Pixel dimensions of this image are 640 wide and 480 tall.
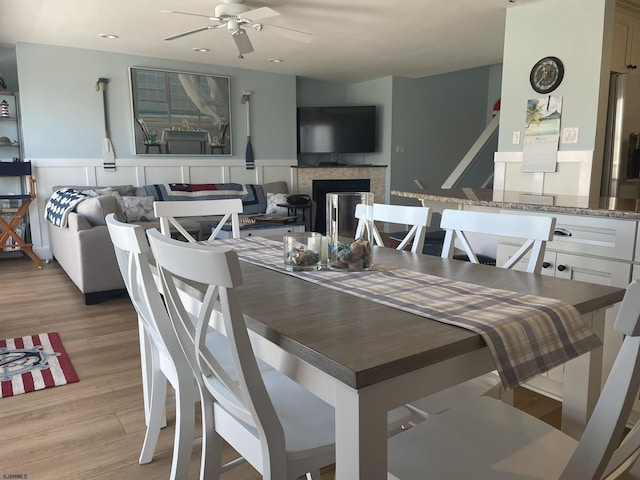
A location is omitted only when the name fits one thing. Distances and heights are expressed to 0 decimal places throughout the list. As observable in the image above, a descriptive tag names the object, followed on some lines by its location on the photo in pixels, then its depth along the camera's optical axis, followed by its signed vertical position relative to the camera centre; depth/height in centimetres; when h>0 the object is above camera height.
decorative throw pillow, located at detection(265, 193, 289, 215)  621 -47
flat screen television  725 +57
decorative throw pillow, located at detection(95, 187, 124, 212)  506 -27
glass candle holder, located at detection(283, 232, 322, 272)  152 -27
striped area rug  239 -106
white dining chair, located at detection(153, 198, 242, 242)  227 -21
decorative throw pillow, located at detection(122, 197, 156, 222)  467 -41
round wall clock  389 +76
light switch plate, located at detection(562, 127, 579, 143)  386 +26
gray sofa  370 -65
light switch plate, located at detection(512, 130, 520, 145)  428 +27
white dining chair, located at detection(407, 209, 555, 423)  137 -26
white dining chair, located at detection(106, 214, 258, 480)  137 -53
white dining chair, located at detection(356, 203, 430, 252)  200 -21
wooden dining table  82 -33
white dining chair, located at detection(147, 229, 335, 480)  91 -54
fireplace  725 -30
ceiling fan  373 +117
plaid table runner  94 -32
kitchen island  188 -32
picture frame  598 +69
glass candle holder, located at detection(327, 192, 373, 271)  150 -20
